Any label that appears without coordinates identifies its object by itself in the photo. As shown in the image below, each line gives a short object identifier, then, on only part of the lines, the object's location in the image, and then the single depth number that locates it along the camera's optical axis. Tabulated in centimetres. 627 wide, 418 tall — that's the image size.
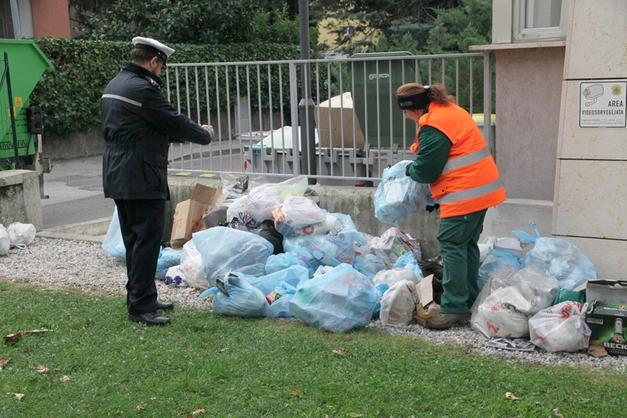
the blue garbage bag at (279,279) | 554
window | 552
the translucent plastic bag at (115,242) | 692
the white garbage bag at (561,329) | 441
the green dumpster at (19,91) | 918
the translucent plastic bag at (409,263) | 564
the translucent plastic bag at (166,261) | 650
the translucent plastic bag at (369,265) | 593
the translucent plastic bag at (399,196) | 528
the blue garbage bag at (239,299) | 518
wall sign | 501
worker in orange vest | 484
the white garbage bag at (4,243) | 741
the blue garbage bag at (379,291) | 514
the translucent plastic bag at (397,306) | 500
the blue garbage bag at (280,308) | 525
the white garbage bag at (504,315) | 465
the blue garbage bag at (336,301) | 487
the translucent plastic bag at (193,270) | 605
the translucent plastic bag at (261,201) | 643
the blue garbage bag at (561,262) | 503
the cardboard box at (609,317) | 438
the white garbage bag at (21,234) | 777
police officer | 502
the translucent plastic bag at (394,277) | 546
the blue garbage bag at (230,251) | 575
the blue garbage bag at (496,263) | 538
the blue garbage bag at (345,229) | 616
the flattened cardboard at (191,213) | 704
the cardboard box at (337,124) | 685
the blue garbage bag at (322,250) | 595
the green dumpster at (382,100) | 643
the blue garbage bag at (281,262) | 578
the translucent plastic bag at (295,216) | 614
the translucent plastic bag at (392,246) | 607
